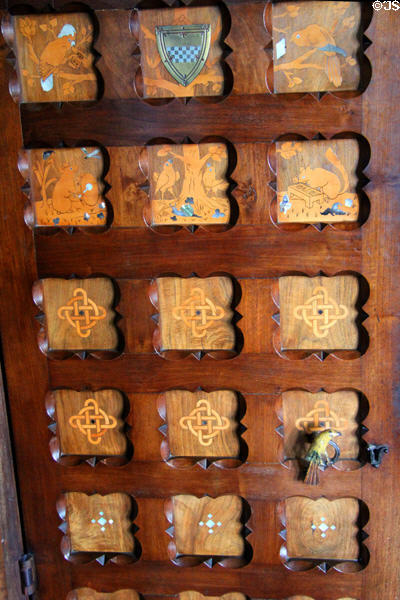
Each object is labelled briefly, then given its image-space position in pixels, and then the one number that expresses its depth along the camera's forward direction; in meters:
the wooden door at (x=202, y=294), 0.93
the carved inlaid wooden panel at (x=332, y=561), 1.07
